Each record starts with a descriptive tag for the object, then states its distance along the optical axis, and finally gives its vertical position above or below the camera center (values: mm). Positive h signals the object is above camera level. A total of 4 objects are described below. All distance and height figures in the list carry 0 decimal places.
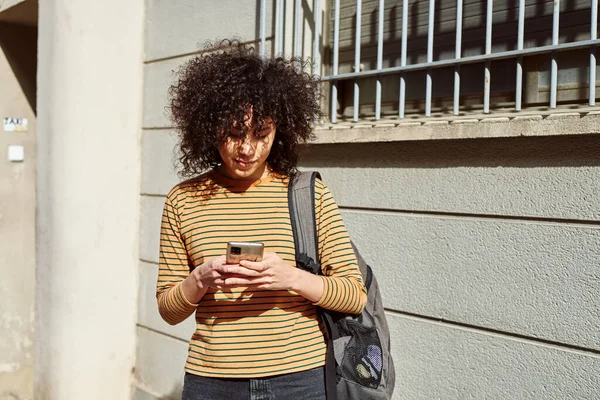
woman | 1957 -213
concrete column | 4562 -121
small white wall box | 5883 +217
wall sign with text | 5867 +485
